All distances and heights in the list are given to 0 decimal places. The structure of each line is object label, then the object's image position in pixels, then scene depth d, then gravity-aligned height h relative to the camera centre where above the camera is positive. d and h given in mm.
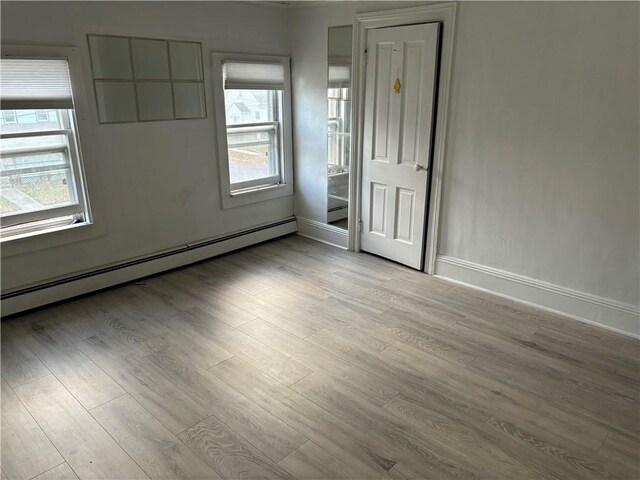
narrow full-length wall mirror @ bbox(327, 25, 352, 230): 4211 -166
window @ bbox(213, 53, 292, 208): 4215 -186
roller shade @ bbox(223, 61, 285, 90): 4176 +287
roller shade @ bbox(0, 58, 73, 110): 2951 +150
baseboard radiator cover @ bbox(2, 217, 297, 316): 3354 -1330
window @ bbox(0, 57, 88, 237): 3028 -285
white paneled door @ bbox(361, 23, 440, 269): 3676 -257
